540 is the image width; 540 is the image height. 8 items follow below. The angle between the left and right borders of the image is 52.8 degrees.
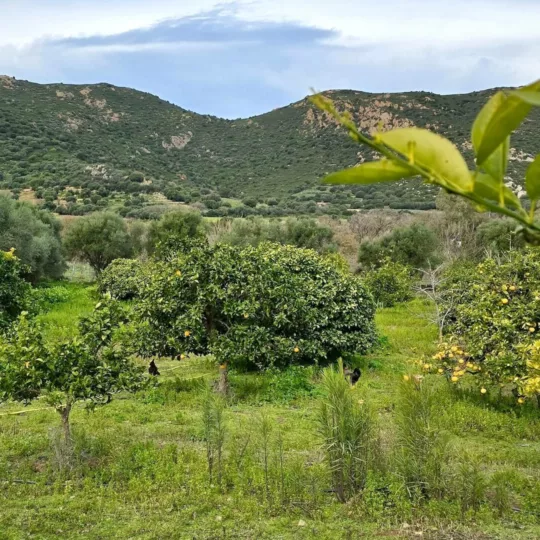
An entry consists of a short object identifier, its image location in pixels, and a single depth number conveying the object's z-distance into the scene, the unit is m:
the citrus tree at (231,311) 10.30
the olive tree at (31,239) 24.39
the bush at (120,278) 23.14
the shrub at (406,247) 29.52
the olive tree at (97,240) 30.38
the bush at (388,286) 22.81
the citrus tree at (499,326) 8.55
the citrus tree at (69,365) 6.79
